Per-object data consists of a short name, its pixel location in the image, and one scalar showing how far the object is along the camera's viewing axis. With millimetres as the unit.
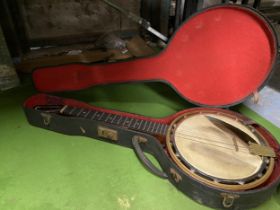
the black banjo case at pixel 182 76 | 999
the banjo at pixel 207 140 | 766
